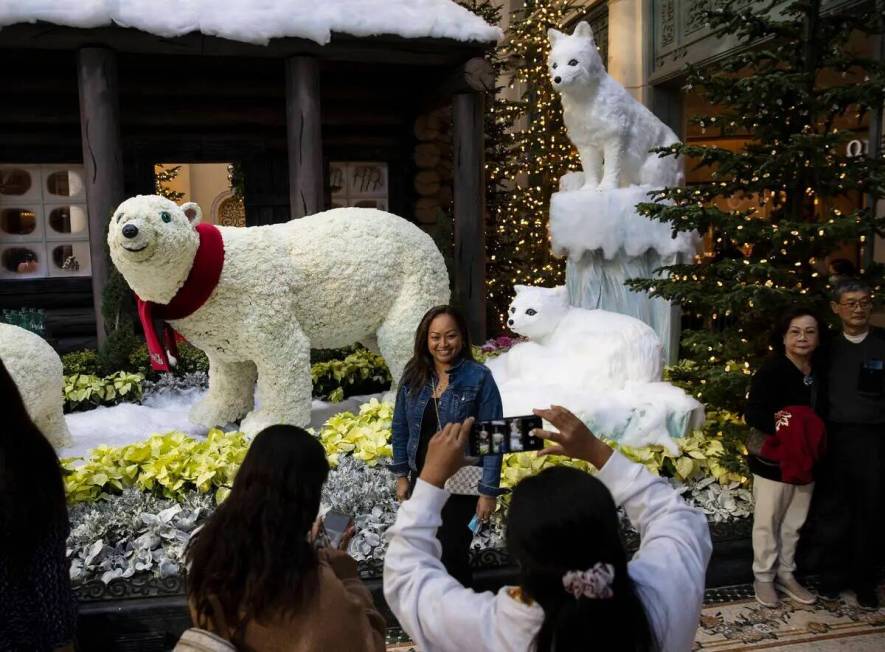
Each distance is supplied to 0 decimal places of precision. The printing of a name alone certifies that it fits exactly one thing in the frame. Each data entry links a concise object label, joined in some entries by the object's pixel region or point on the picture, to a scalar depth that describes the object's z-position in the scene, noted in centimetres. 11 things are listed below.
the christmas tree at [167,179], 926
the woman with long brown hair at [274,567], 121
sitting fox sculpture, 492
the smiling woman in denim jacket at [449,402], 229
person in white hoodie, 97
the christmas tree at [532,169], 827
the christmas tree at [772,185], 306
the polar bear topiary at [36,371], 349
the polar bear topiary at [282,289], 335
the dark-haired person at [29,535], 144
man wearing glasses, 265
